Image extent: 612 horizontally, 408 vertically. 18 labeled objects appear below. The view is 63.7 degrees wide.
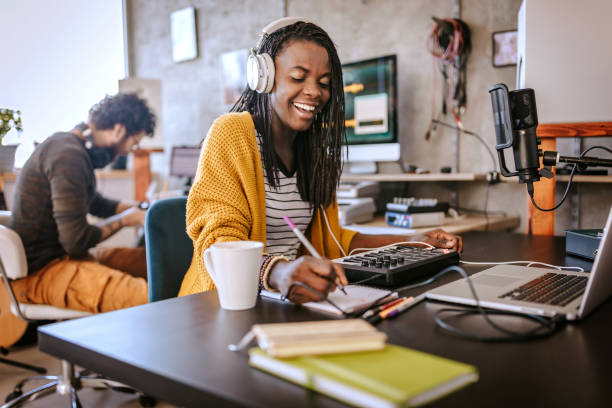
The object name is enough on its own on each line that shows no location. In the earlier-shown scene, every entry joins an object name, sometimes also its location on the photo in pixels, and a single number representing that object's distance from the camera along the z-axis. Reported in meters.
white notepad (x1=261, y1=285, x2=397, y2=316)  0.71
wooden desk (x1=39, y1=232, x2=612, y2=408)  0.46
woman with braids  1.00
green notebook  0.41
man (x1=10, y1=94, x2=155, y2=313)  1.88
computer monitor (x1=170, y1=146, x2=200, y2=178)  3.67
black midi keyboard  0.88
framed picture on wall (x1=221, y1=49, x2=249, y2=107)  3.56
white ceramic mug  0.74
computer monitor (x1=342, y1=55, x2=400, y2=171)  2.49
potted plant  2.62
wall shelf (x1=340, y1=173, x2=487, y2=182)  2.30
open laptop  0.67
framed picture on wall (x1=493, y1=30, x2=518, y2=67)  2.38
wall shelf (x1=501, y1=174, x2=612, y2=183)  2.00
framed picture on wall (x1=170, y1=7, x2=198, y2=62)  3.91
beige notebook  0.49
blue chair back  1.26
